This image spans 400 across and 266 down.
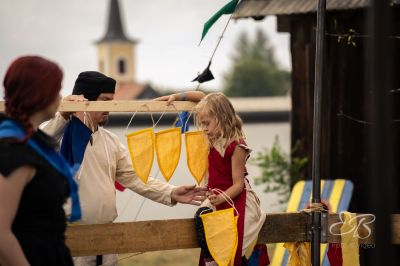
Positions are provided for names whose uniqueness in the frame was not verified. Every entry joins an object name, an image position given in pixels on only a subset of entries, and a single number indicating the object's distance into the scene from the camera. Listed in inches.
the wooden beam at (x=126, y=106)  287.4
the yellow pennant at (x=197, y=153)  313.0
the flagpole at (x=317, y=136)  325.0
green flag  337.8
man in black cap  298.6
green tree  6425.2
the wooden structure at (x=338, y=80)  554.7
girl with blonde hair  304.0
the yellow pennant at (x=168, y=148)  311.2
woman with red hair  200.7
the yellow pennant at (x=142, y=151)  304.8
